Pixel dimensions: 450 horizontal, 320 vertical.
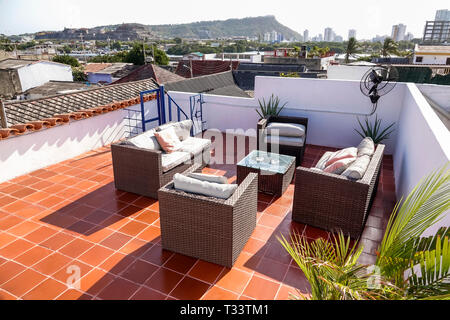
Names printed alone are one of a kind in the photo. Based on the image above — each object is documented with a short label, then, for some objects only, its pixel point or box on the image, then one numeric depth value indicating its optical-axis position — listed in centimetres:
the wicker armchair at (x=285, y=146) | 630
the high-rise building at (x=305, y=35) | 19142
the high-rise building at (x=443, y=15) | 10211
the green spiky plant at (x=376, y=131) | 680
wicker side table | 520
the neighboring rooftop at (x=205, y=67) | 2540
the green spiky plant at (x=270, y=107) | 778
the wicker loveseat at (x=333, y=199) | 387
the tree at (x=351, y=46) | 5047
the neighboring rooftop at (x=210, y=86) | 1090
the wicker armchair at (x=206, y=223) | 336
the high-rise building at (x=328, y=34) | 18552
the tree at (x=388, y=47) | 4888
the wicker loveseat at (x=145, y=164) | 487
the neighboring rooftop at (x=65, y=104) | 623
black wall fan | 624
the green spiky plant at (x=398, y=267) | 153
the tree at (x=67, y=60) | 4553
